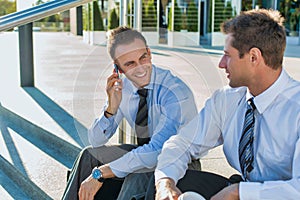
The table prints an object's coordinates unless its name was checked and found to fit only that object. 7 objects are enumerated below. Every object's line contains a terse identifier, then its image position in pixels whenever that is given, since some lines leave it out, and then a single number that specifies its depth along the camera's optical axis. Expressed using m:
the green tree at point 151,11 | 12.88
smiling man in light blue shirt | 1.98
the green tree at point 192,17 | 14.62
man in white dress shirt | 1.51
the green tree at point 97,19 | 14.97
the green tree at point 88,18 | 15.61
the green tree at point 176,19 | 14.45
